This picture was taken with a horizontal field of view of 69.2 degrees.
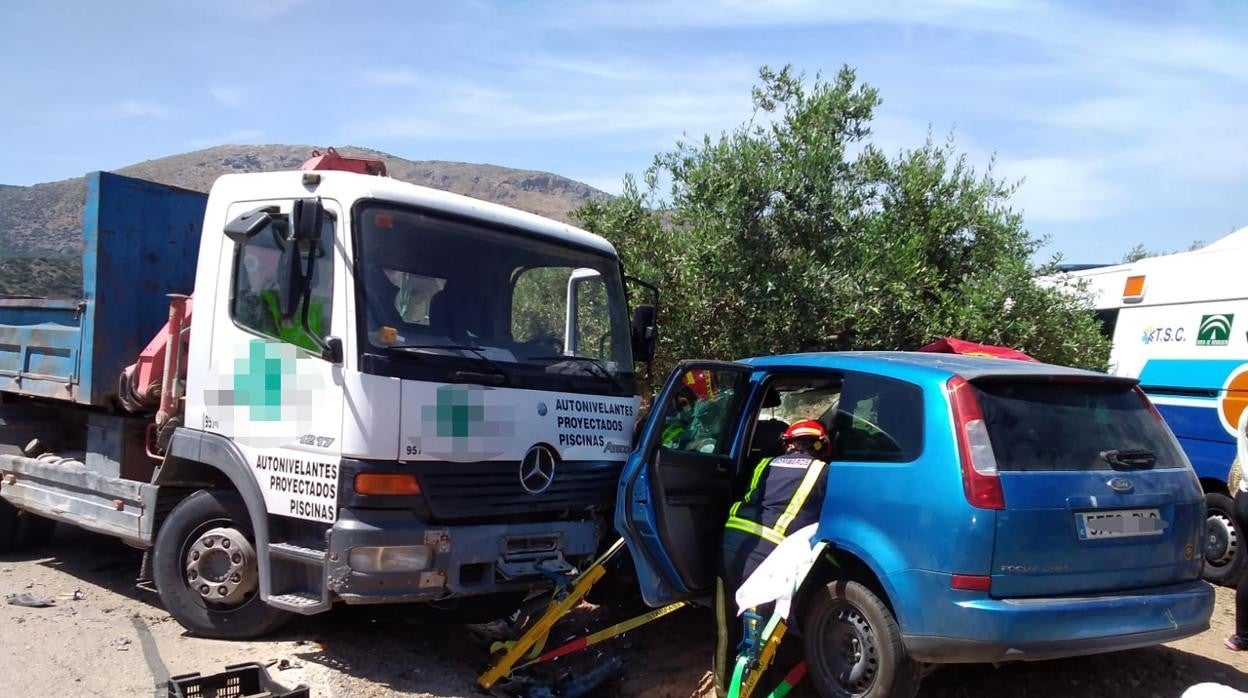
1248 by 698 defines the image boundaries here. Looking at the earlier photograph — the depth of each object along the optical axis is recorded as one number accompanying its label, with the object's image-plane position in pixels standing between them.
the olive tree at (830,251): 8.34
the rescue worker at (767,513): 4.52
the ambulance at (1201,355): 7.31
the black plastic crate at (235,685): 4.15
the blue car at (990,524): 3.73
